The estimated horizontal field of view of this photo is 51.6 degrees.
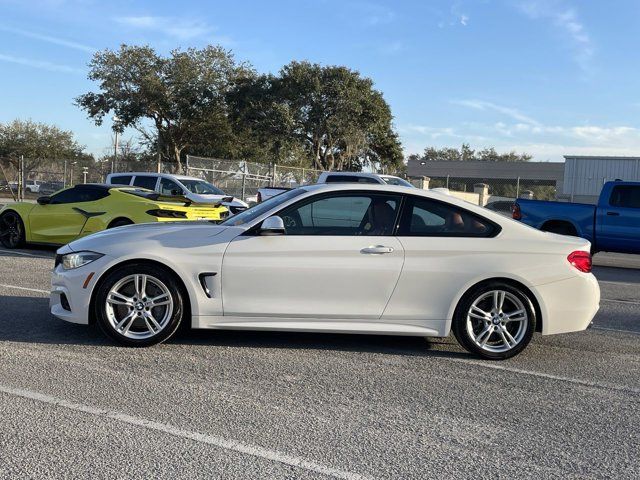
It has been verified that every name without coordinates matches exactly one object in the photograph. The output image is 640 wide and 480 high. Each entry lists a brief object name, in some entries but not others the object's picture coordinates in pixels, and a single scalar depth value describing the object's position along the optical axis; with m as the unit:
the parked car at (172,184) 17.20
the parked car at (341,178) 18.70
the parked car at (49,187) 31.18
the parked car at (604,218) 13.98
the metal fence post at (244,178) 27.16
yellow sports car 11.73
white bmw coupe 5.68
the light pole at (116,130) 42.49
